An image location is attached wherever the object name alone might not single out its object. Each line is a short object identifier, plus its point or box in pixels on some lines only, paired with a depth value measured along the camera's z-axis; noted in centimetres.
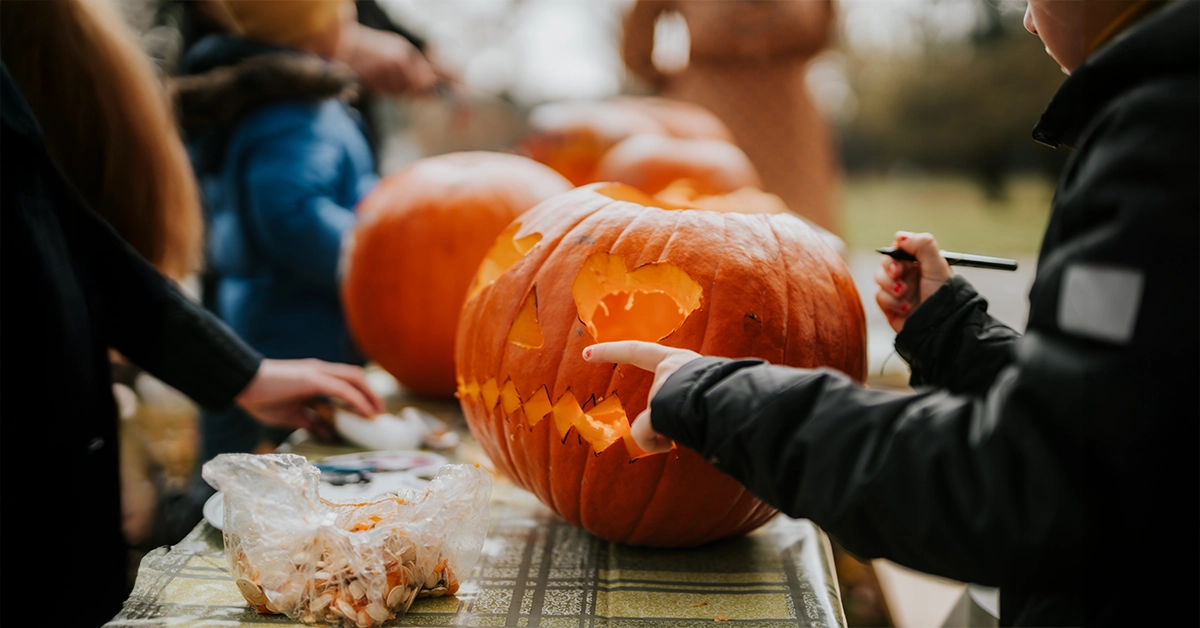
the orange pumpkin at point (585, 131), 302
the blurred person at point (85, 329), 112
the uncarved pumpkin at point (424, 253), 196
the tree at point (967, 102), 644
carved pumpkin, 115
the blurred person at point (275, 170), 208
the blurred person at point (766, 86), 357
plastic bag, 94
